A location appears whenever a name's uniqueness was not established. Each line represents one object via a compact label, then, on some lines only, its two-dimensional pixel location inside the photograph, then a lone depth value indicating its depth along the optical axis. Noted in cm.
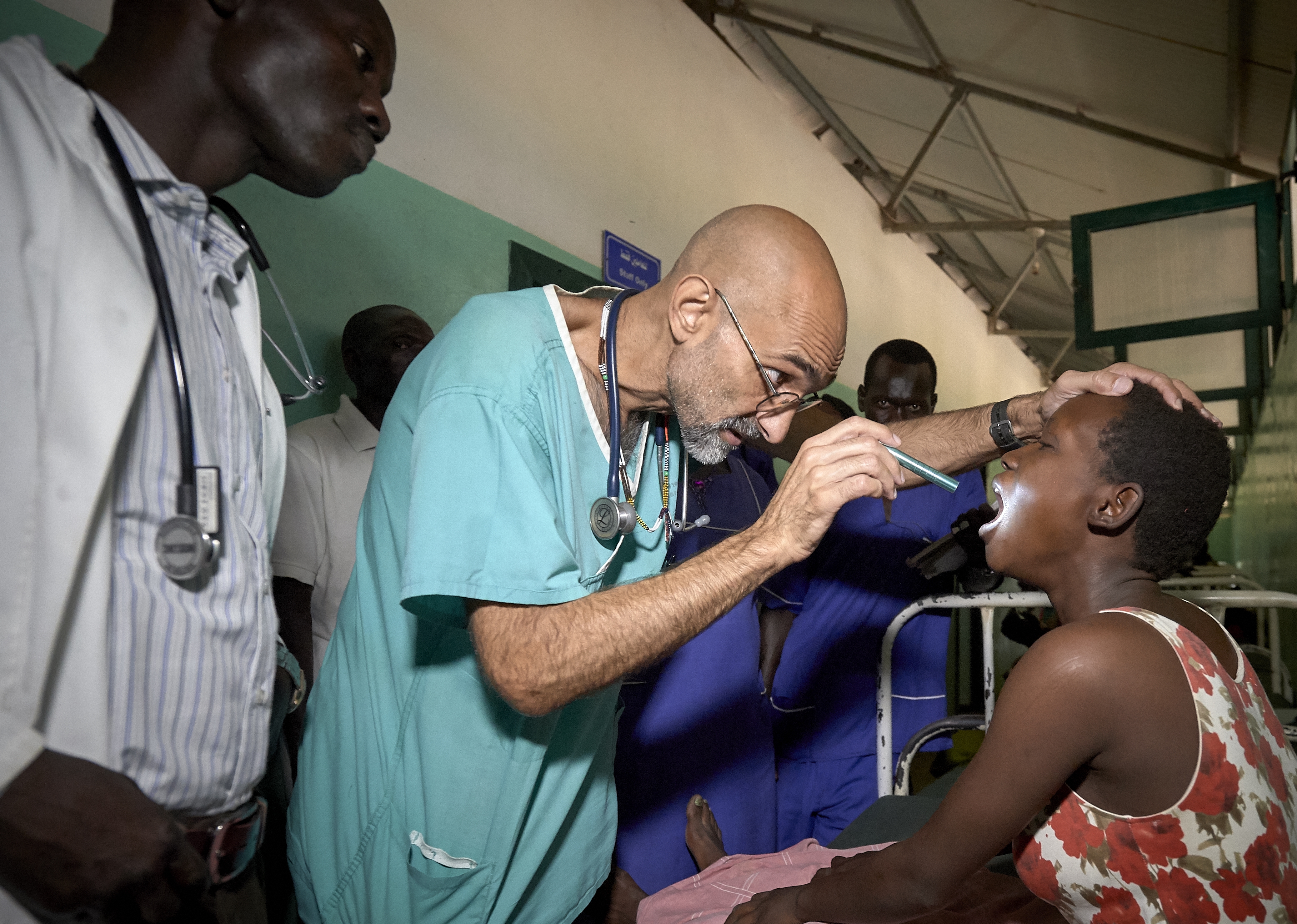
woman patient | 108
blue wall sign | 381
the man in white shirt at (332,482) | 215
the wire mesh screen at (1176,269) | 492
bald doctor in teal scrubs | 109
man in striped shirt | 67
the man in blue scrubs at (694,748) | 184
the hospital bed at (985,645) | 192
